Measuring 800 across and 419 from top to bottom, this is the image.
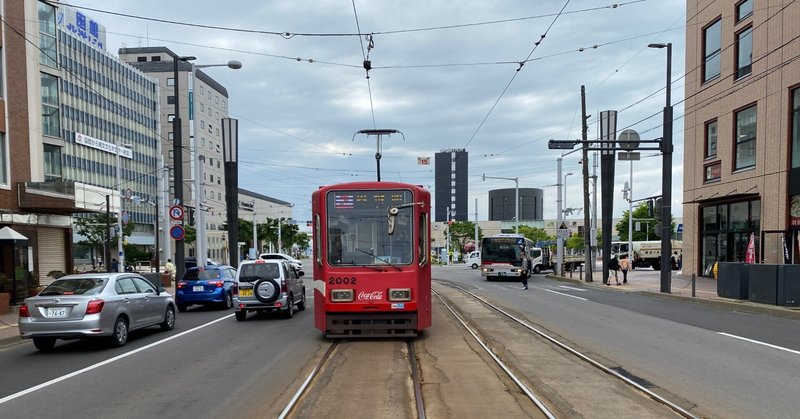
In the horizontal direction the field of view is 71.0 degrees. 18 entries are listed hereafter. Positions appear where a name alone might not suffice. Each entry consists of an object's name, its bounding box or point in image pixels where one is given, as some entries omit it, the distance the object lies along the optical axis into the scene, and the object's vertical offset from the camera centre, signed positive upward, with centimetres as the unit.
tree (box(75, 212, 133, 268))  4819 +73
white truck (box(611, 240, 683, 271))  5405 -210
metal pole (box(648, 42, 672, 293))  2330 +141
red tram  1057 -47
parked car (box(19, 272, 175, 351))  1043 -140
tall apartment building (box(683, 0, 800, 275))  2377 +471
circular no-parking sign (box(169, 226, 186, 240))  2018 +15
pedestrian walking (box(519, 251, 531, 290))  2661 -187
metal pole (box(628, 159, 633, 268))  4664 +7
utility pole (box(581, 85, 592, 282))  3209 +88
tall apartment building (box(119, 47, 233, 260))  8281 +1781
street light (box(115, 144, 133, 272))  2910 -80
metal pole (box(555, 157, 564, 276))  3729 -43
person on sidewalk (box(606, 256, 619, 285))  3005 -182
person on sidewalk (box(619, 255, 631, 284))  2971 -192
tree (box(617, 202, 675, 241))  7490 +96
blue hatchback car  1838 -174
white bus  3543 -145
